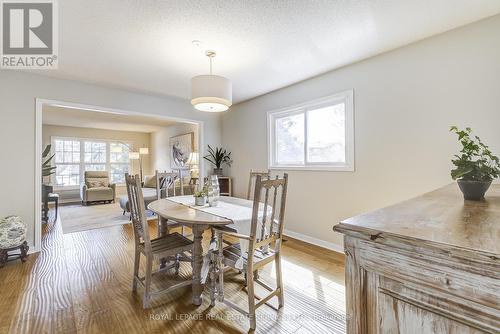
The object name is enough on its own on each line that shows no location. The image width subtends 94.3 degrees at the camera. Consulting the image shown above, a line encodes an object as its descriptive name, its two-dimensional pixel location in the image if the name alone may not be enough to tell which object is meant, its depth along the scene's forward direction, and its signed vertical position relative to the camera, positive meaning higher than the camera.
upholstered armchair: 6.39 -0.52
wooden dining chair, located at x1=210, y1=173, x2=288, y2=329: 1.63 -0.68
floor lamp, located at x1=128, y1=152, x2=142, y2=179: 7.60 +0.49
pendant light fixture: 2.27 +0.78
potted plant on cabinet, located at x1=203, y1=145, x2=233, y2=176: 4.79 +0.23
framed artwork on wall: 6.32 +0.58
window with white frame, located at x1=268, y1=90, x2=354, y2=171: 2.99 +0.50
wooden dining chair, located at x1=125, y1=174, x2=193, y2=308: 1.85 -0.65
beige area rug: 4.32 -1.01
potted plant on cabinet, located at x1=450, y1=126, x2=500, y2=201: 1.09 -0.03
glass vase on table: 2.39 -0.23
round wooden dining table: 1.81 -0.42
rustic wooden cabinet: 0.47 -0.25
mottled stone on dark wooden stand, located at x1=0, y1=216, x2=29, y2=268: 2.65 -0.78
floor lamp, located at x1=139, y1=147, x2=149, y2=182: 7.59 +0.62
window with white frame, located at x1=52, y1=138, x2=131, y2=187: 7.16 +0.39
